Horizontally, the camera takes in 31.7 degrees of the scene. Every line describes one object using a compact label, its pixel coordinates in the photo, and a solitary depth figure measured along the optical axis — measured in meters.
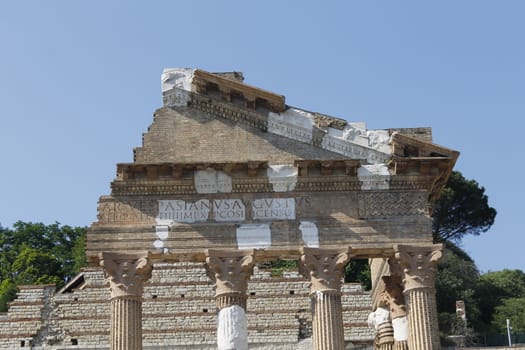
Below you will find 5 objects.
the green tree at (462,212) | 58.78
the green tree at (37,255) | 55.59
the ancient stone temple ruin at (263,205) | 22.67
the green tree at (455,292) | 44.31
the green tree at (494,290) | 51.54
